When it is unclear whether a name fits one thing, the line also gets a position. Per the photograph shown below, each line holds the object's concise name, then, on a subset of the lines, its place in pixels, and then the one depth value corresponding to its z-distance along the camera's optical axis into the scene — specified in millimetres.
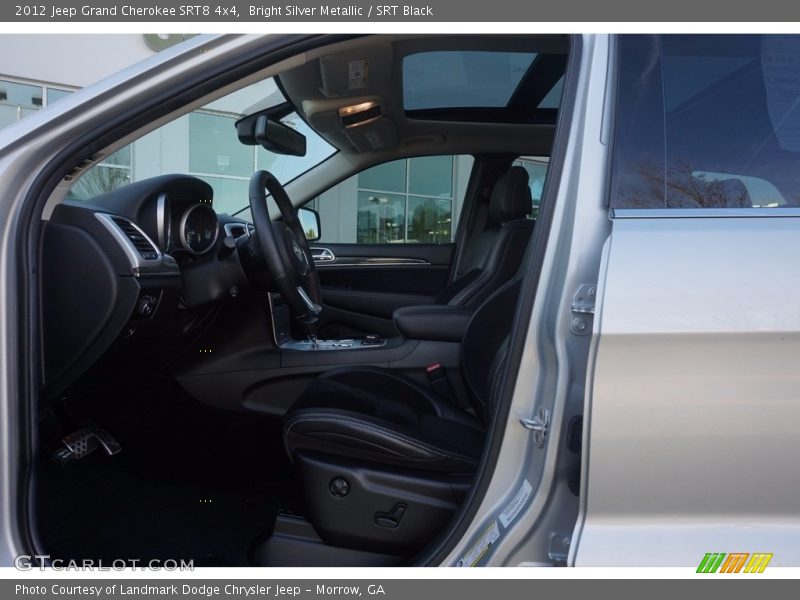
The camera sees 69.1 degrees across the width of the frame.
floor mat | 1772
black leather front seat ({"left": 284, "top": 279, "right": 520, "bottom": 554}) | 1406
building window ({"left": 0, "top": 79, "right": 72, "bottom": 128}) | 6250
